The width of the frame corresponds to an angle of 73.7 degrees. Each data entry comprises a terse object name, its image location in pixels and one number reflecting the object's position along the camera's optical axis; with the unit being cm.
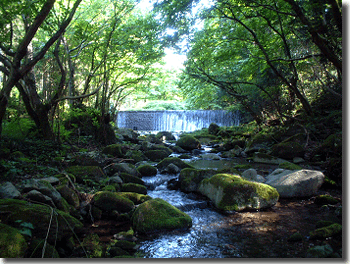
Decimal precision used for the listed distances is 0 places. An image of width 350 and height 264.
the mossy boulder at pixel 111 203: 395
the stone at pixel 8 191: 295
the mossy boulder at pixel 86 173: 477
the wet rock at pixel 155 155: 876
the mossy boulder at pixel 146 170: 643
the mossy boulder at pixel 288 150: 790
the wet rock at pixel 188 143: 1138
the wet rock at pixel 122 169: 588
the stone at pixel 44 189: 332
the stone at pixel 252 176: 550
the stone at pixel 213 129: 1516
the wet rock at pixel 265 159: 780
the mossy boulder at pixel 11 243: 206
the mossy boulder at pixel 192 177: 524
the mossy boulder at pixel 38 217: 251
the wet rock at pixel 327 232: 272
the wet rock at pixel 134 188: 492
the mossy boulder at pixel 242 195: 406
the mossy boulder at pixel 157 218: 331
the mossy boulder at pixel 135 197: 436
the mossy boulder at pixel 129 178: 542
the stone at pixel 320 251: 232
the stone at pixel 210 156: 921
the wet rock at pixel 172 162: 703
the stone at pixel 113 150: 728
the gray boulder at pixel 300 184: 461
